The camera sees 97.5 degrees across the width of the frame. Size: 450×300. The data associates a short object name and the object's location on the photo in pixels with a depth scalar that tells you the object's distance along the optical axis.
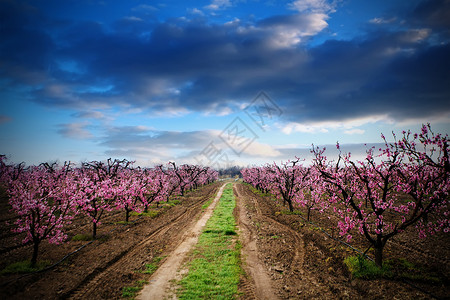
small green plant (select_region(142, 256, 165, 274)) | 11.08
